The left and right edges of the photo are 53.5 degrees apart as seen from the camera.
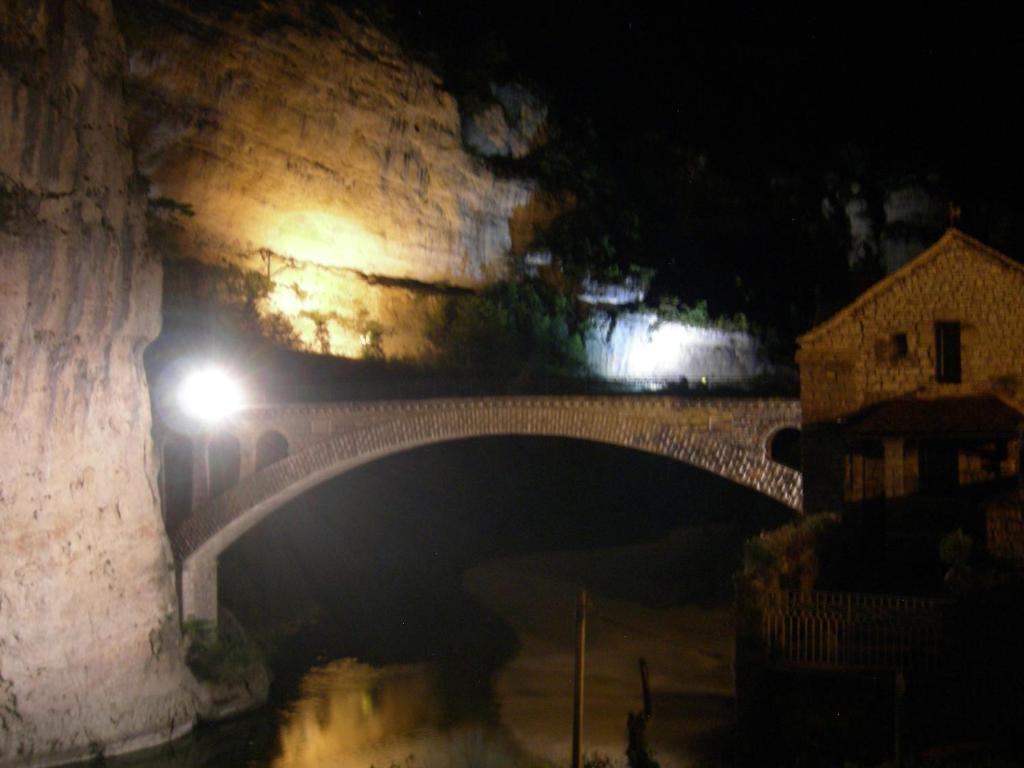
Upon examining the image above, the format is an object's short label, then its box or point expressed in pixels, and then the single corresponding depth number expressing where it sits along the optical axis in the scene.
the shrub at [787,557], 16.52
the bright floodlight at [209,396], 23.31
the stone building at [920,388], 20.45
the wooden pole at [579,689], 14.30
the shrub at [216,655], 21.73
